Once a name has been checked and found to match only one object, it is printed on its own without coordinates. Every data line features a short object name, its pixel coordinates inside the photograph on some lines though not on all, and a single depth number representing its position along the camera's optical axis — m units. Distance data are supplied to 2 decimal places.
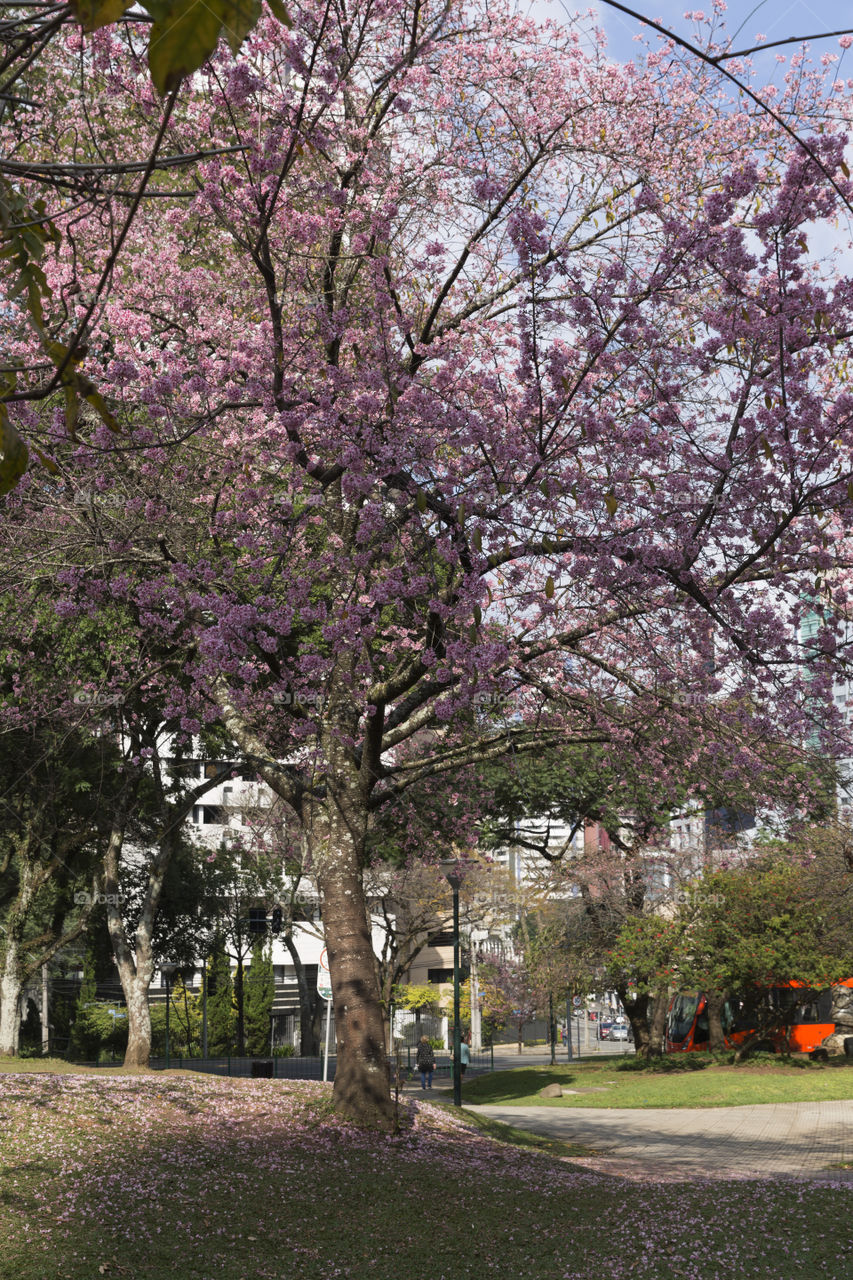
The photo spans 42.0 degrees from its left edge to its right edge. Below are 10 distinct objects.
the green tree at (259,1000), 42.59
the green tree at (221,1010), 40.62
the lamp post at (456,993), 19.58
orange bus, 31.27
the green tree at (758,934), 28.23
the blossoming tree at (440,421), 8.19
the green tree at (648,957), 29.20
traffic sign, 18.77
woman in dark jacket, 27.36
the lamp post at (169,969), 35.36
